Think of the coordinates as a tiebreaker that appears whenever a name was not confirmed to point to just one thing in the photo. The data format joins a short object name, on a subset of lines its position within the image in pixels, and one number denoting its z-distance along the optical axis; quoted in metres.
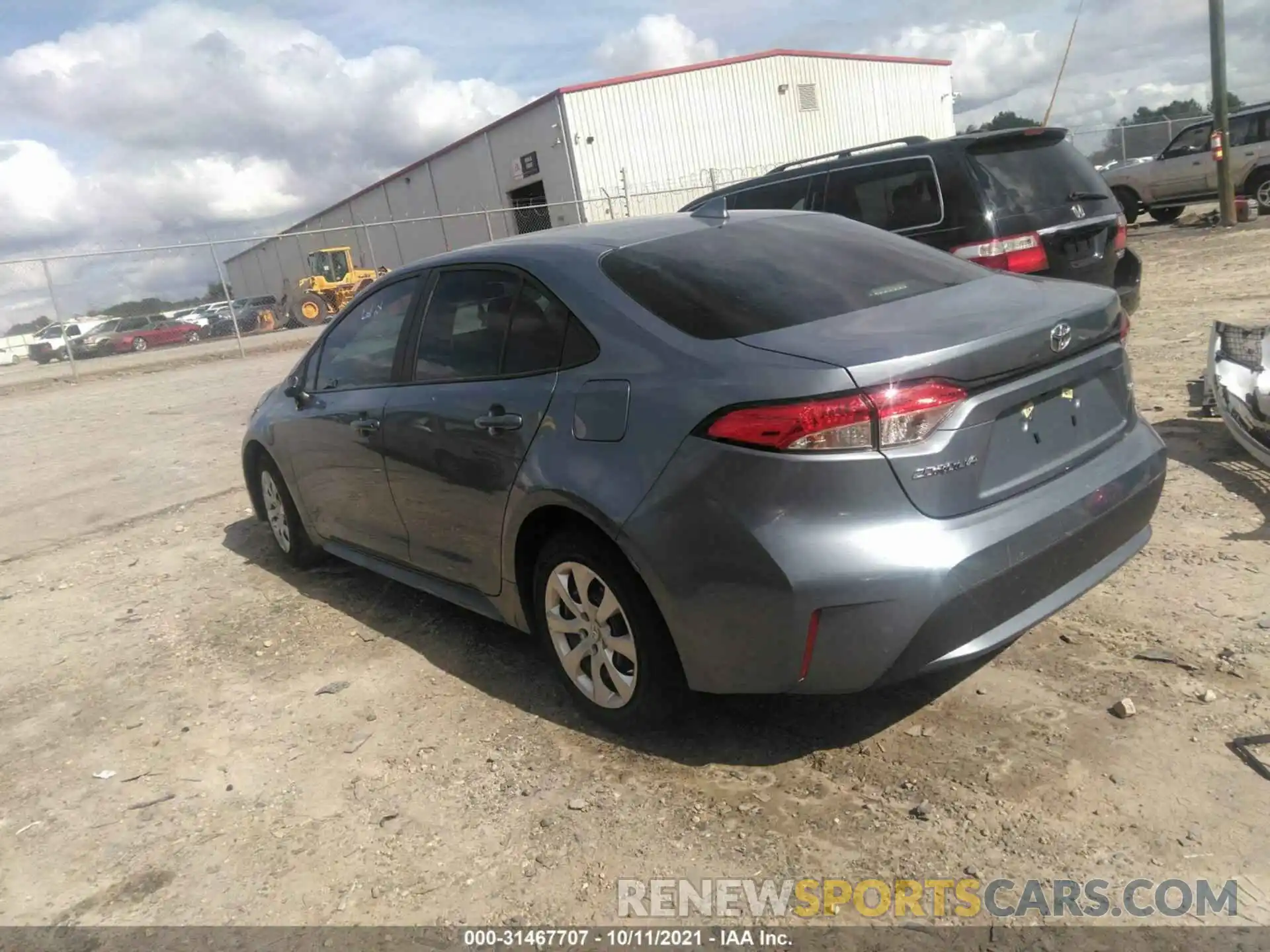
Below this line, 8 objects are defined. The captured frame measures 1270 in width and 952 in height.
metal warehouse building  30.41
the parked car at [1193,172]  18.75
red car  23.67
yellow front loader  31.55
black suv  6.21
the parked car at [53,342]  20.62
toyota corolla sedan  2.55
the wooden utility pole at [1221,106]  16.11
